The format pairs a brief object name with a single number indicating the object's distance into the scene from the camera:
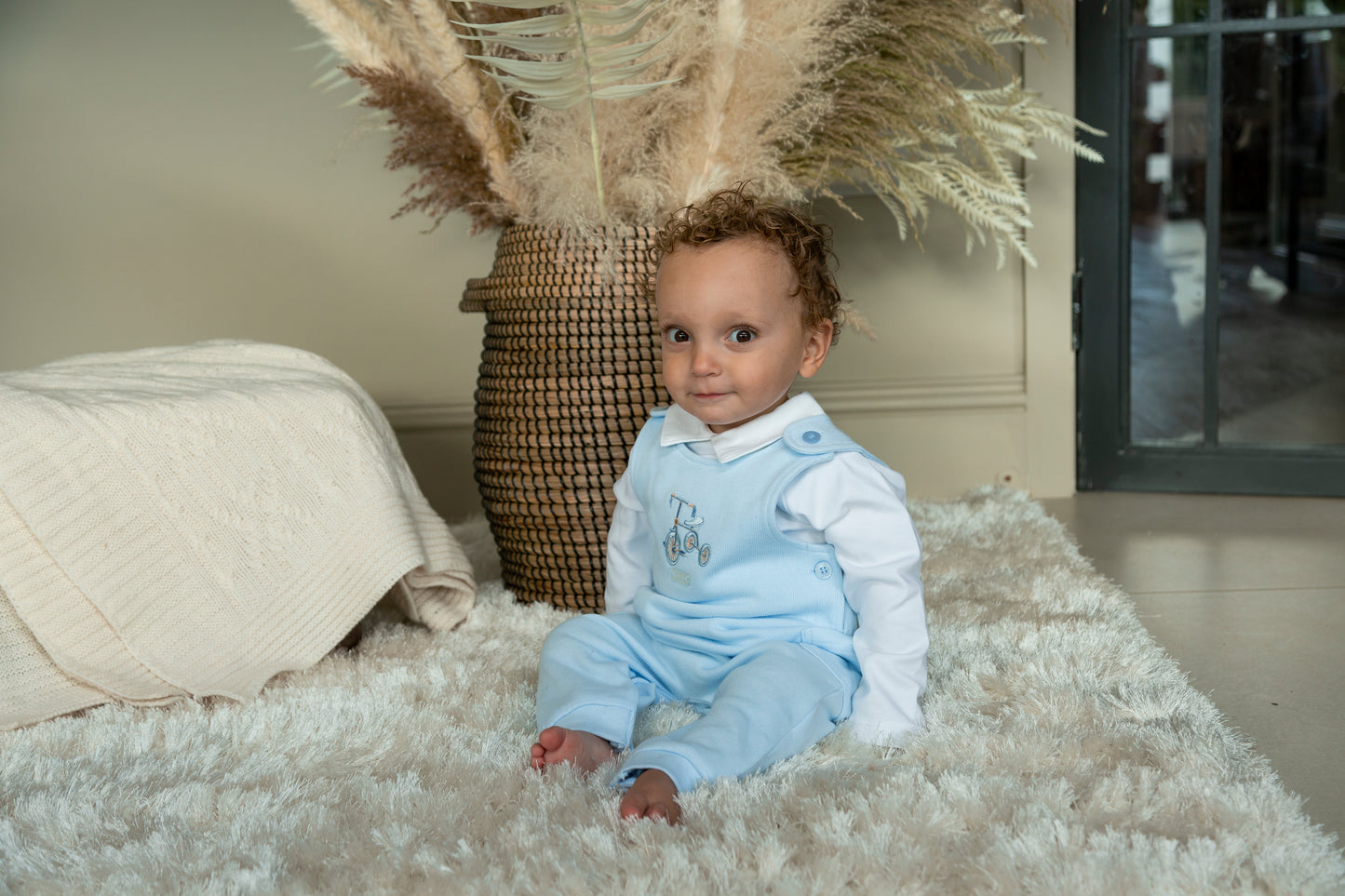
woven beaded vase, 1.31
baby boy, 0.93
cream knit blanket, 1.03
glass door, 1.85
